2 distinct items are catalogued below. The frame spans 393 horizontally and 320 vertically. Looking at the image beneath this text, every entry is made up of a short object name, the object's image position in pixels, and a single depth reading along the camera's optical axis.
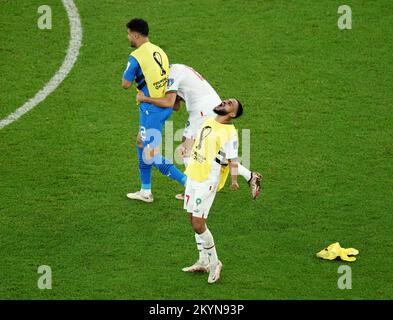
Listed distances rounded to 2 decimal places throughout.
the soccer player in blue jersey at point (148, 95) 12.49
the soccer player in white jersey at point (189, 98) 12.67
